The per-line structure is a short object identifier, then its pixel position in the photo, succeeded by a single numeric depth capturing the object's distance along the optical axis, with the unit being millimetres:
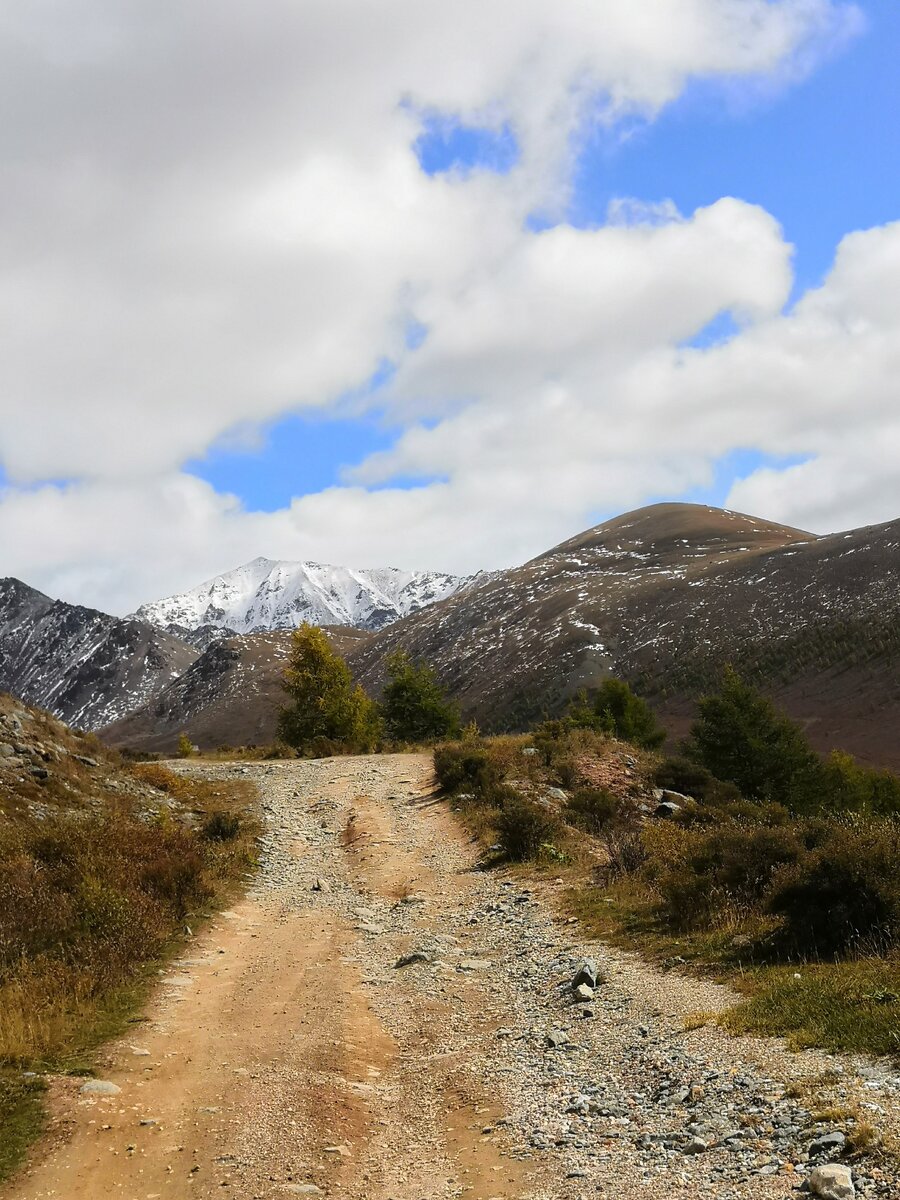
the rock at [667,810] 25844
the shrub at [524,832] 20308
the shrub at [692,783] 31109
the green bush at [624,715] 53094
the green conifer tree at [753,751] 42219
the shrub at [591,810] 23578
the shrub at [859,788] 47281
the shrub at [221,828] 23484
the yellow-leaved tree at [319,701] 55938
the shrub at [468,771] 28631
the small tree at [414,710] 58938
